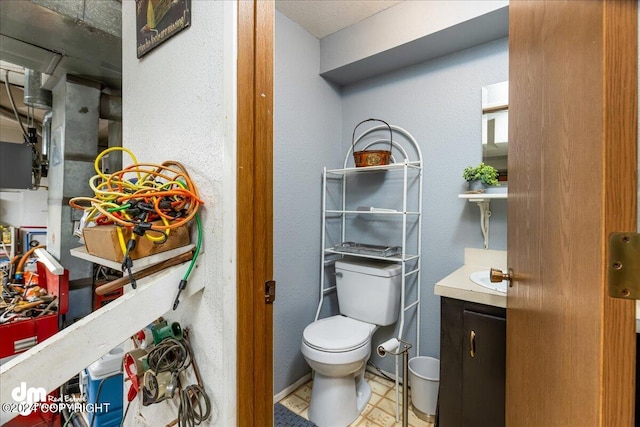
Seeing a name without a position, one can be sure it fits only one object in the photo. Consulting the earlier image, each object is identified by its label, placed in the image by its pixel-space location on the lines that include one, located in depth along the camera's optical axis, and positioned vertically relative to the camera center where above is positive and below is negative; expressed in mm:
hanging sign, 808 +601
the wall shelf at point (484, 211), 1549 +15
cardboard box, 627 -70
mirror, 1582 +503
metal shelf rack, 1817 +19
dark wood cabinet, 1076 -608
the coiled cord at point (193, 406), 738 -515
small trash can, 1586 -1017
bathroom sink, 1182 -314
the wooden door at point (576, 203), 312 +15
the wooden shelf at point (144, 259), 649 -111
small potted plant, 1556 +210
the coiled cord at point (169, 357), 736 -384
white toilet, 1507 -704
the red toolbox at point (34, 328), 1357 -574
